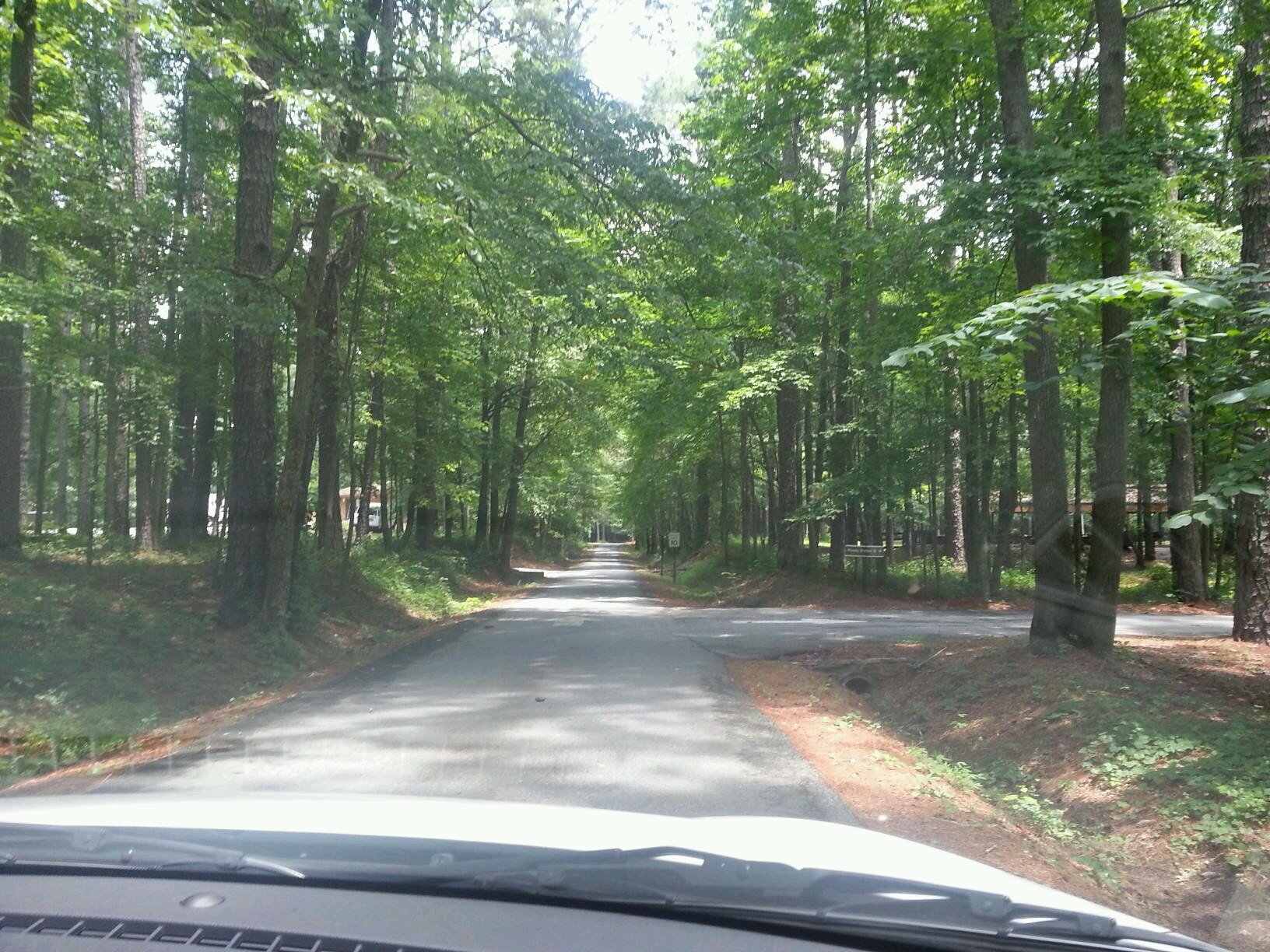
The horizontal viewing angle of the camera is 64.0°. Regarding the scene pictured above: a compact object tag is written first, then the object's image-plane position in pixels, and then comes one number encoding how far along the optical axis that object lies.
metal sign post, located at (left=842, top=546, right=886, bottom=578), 28.28
